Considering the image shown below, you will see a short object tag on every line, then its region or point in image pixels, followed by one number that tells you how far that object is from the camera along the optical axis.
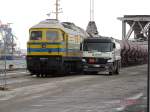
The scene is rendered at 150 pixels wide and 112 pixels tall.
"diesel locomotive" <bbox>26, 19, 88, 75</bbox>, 32.31
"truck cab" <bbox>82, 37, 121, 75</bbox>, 36.12
